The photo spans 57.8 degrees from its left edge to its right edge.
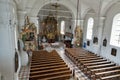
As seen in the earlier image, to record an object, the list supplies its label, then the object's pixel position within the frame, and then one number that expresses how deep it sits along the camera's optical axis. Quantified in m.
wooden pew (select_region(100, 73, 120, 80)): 6.02
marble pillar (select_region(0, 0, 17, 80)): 3.73
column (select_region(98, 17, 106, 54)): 10.64
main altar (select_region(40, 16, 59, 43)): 19.62
